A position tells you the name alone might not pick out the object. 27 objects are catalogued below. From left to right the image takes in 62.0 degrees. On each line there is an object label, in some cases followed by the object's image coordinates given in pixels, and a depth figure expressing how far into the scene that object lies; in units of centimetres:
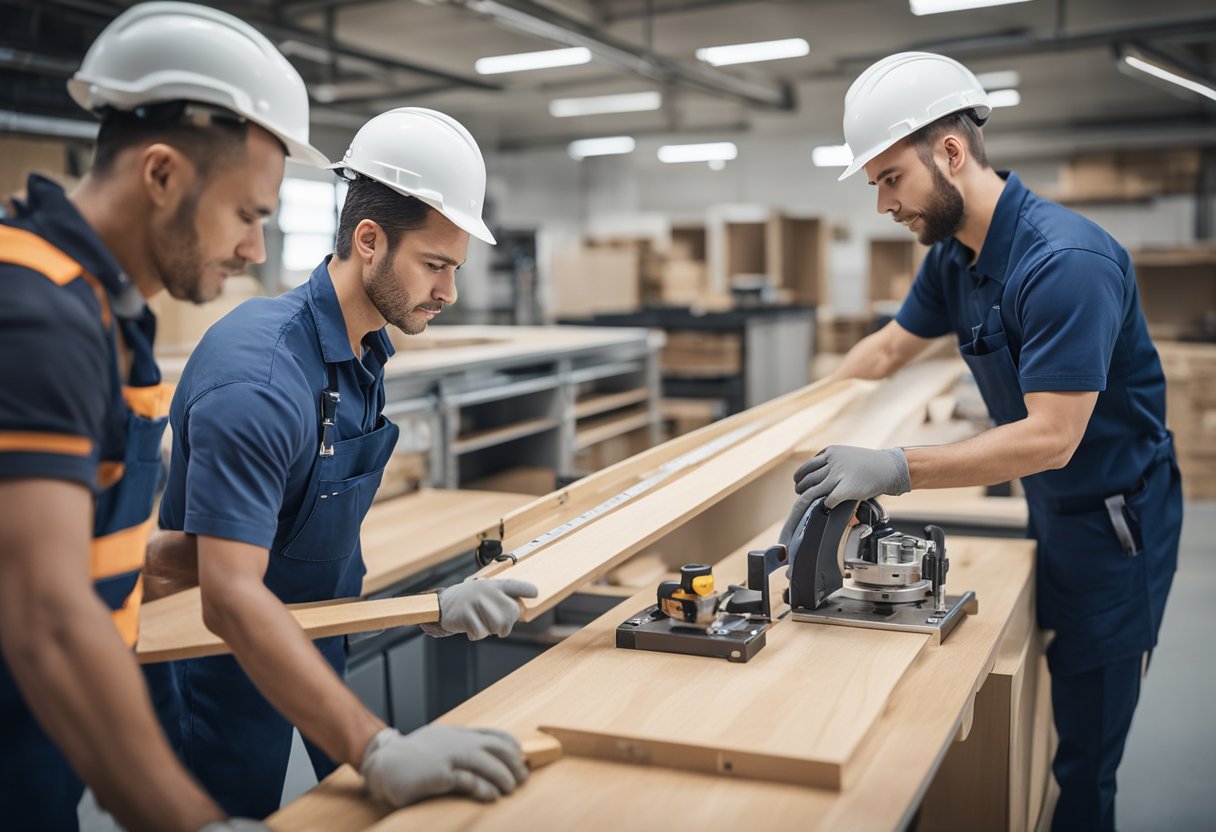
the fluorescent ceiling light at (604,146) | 1373
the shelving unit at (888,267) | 1173
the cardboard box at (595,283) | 1009
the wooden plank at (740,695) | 122
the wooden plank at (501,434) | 410
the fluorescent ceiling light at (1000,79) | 951
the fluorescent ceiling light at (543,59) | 788
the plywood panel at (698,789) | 111
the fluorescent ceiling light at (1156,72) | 694
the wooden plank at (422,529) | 262
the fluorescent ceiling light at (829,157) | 1363
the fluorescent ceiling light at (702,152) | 1346
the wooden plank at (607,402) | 516
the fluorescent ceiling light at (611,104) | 1094
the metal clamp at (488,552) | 166
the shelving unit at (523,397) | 375
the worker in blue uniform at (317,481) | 119
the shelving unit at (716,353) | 700
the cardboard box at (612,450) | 557
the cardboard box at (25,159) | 654
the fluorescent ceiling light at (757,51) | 761
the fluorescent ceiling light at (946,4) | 637
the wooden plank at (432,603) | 146
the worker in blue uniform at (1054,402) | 186
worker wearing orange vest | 91
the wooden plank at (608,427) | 513
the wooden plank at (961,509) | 307
